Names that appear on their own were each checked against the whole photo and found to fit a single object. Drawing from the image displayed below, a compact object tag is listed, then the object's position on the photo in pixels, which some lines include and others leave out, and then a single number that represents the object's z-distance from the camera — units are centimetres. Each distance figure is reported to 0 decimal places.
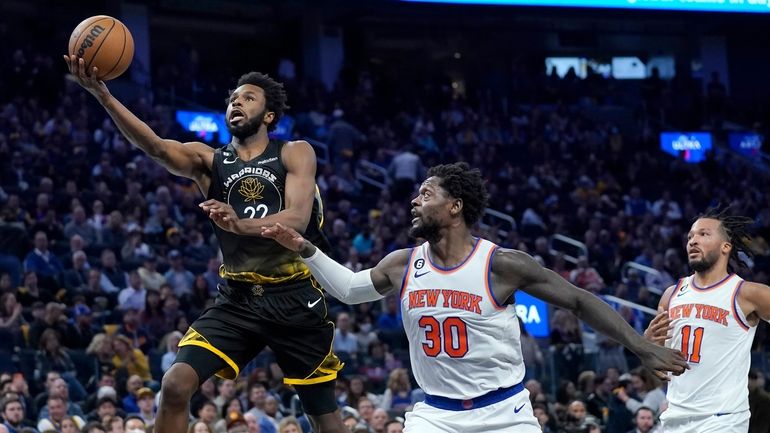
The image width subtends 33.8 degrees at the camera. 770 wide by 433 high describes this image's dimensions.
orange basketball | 725
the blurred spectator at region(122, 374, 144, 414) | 1256
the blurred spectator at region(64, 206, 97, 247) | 1648
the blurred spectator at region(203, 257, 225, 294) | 1617
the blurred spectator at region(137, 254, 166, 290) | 1559
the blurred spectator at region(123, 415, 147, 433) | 1107
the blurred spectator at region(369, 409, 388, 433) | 1258
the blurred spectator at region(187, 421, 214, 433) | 1120
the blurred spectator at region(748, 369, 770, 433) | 929
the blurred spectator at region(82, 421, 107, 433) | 1076
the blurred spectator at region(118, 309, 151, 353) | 1421
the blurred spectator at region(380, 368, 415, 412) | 1402
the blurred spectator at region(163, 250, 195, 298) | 1598
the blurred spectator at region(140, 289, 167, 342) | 1461
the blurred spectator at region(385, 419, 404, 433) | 1207
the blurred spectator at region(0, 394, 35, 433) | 1138
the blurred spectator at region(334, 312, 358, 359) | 1521
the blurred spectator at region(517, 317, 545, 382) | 1512
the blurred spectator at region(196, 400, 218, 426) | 1219
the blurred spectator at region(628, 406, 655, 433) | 1252
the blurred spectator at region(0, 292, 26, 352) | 1346
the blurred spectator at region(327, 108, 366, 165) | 2345
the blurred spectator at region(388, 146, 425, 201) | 2150
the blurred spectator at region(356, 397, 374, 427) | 1291
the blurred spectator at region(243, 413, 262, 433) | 1217
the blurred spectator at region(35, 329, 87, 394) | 1315
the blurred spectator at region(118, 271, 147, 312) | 1502
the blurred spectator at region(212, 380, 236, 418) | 1301
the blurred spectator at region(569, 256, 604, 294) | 1916
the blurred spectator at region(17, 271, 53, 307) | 1434
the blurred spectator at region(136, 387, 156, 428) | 1216
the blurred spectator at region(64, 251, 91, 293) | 1505
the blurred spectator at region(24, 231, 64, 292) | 1516
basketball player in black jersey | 729
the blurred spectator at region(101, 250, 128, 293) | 1559
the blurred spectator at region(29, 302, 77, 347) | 1341
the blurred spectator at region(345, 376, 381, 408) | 1391
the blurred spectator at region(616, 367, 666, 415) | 1386
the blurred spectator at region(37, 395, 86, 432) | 1155
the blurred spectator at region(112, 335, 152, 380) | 1349
